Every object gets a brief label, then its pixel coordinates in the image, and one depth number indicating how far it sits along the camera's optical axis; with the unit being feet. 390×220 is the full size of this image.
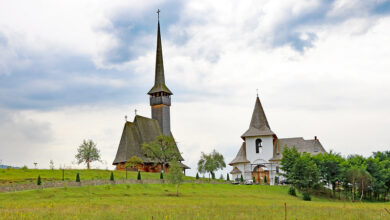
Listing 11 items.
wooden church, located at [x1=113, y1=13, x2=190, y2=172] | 249.55
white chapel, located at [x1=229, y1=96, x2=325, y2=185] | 270.46
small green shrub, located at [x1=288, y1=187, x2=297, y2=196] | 188.75
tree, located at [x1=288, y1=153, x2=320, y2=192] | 187.11
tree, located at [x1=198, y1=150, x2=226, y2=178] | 251.82
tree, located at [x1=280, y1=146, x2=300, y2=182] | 197.16
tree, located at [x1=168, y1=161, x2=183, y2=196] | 168.96
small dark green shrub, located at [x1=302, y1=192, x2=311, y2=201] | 172.94
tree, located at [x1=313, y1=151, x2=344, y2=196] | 203.41
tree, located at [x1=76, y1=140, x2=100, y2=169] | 262.47
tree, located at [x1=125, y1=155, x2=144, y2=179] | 228.02
